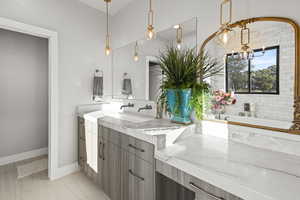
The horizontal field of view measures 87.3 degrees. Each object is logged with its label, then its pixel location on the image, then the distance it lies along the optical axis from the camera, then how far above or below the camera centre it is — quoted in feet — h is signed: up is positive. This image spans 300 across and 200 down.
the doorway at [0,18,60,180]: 7.12 -0.18
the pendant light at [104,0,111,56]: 8.47 +3.82
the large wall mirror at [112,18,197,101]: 5.51 +1.69
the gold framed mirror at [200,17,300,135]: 3.41 +0.25
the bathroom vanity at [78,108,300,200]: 2.43 -1.26
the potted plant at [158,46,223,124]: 4.70 +0.53
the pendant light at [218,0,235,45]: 4.36 +2.19
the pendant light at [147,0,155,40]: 6.58 +3.45
